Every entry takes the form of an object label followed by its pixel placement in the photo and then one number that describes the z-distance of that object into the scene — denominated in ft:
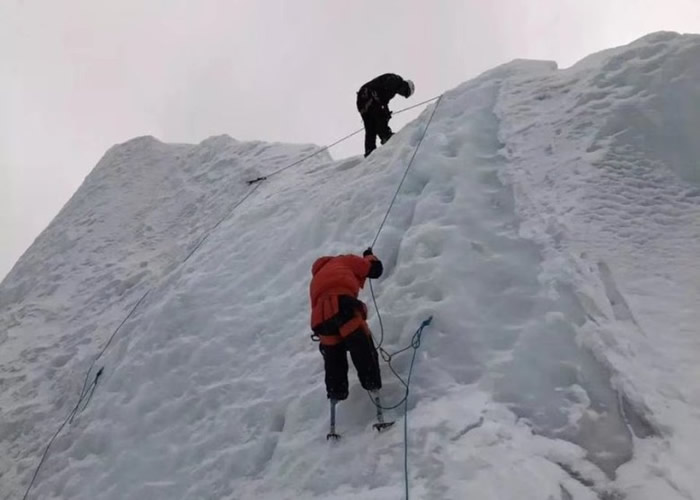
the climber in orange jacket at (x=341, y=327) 18.26
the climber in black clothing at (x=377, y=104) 37.42
